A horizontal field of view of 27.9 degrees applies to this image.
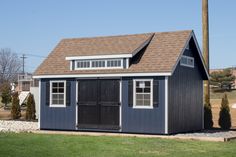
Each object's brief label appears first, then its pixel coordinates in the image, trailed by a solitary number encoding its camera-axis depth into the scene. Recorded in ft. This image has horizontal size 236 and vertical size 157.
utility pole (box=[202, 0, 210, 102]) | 86.37
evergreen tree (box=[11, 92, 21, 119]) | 115.55
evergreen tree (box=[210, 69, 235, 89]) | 301.22
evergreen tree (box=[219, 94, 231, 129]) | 84.48
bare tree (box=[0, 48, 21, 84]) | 288.10
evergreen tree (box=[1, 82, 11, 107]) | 178.09
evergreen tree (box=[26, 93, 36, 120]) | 109.11
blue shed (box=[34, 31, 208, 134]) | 69.15
